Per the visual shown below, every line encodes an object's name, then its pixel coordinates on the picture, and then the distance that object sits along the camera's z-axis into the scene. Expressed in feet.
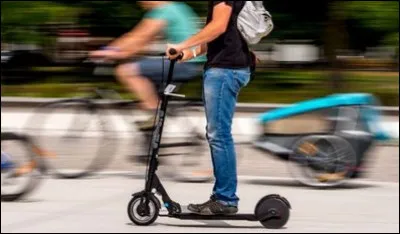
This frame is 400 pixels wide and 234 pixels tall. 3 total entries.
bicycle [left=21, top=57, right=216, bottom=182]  28.14
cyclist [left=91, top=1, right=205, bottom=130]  27.12
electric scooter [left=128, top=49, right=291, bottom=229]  20.57
